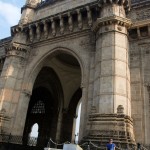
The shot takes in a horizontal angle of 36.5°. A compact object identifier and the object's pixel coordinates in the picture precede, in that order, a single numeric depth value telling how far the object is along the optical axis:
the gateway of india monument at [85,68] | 11.11
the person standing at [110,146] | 8.71
